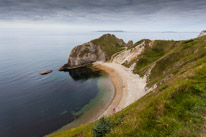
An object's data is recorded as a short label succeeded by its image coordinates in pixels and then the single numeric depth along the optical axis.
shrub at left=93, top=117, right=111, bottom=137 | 6.84
